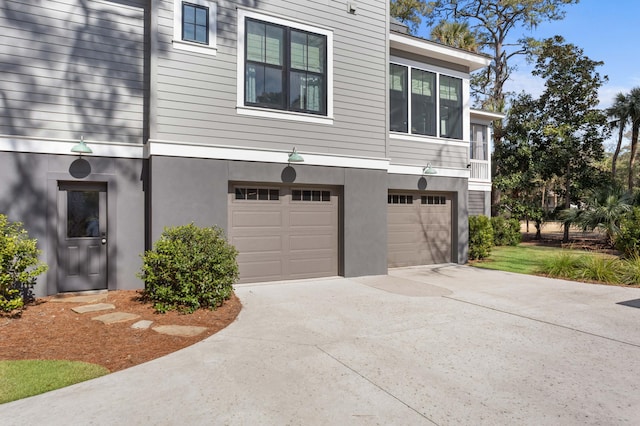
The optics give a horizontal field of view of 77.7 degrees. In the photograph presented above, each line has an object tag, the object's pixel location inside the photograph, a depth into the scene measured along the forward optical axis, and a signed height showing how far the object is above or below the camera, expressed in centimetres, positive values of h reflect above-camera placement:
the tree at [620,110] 2066 +538
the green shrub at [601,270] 907 -133
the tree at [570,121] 1869 +438
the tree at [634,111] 2042 +530
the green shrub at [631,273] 882 -134
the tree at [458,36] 1912 +857
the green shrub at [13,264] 569 -77
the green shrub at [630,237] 1065 -65
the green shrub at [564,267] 962 -133
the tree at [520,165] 1884 +230
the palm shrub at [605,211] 1452 +9
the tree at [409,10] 2614 +1352
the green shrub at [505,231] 1734 -80
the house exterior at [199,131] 713 +165
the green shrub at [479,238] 1270 -80
